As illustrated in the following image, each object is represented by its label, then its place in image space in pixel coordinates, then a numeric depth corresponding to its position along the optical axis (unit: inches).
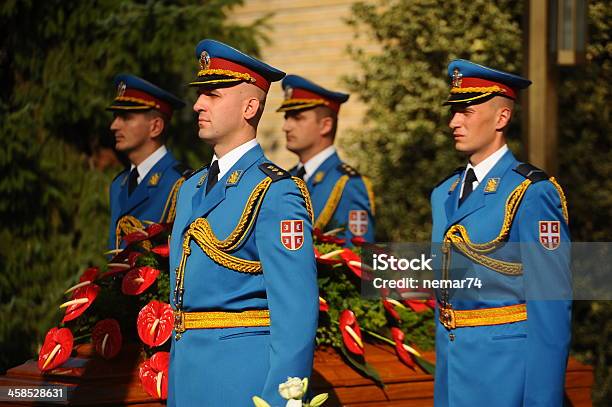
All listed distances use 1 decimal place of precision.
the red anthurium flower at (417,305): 479.8
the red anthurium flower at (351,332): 436.1
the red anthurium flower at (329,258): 453.1
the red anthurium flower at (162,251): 430.6
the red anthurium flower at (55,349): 406.0
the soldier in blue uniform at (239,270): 305.6
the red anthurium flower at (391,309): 469.5
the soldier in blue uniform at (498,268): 353.4
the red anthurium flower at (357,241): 500.2
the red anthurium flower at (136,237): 452.4
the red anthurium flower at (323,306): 434.9
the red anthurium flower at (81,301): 423.8
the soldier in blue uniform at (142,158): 543.5
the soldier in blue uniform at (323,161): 624.4
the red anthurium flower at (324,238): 479.2
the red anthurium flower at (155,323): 402.0
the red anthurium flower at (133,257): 435.5
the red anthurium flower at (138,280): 419.2
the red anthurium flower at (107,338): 412.2
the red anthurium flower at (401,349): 453.1
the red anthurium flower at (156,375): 394.6
